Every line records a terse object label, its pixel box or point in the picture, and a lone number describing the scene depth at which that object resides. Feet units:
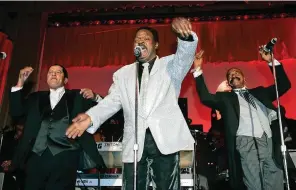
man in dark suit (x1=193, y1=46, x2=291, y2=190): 10.62
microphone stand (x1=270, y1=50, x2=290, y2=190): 8.20
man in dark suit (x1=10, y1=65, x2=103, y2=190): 8.77
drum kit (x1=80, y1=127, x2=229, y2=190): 12.30
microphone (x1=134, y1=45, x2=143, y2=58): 6.95
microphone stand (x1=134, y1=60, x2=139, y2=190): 5.95
